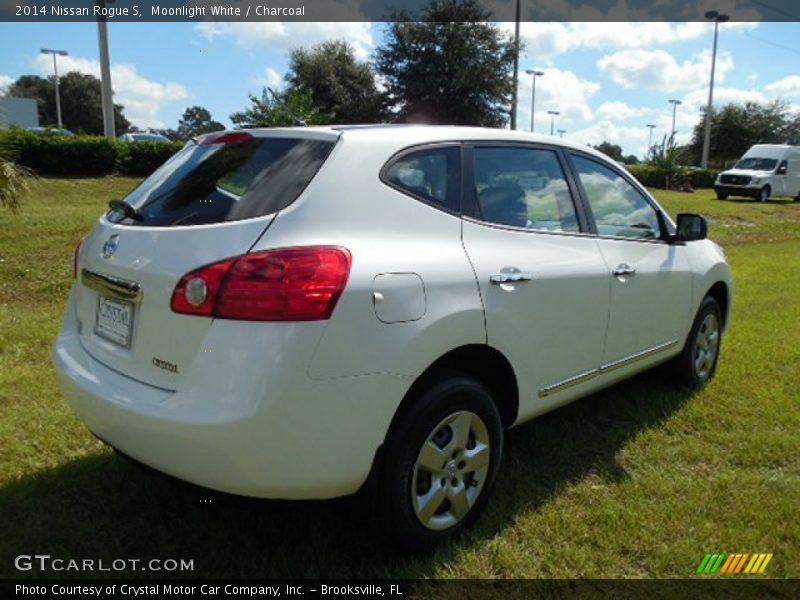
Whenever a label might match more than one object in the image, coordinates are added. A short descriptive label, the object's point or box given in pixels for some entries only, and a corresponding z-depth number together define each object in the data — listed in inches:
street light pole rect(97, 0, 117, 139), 735.1
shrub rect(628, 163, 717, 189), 1202.8
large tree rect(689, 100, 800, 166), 2121.1
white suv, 82.4
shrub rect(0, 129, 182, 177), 647.1
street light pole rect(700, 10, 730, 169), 1599.4
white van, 1016.2
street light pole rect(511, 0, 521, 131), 1035.3
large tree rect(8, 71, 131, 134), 2888.8
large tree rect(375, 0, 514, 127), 1098.7
